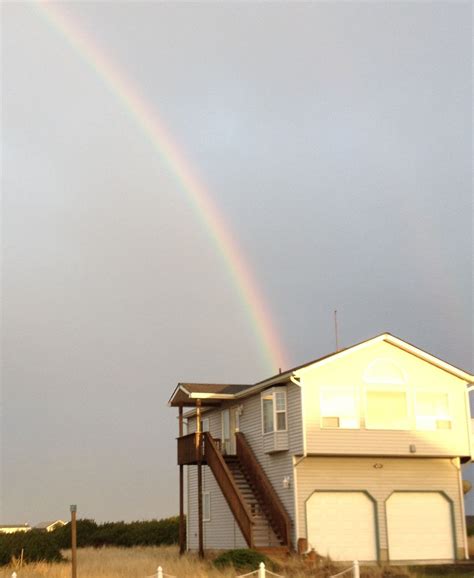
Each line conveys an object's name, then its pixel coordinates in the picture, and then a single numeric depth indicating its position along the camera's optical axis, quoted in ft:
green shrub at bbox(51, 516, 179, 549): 177.17
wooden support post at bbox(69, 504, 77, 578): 65.57
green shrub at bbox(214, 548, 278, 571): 85.15
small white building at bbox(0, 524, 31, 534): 289.14
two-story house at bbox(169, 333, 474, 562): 100.94
